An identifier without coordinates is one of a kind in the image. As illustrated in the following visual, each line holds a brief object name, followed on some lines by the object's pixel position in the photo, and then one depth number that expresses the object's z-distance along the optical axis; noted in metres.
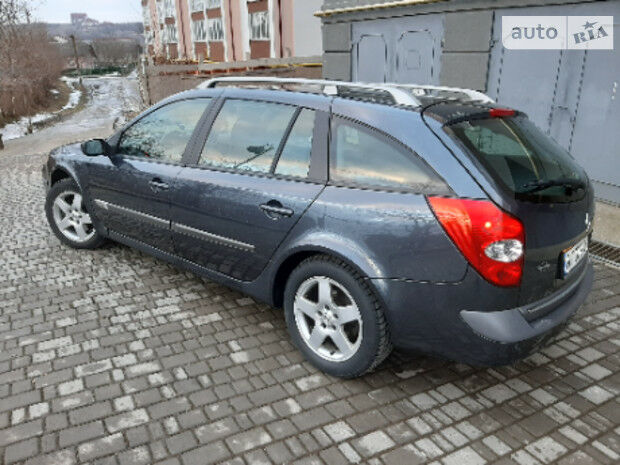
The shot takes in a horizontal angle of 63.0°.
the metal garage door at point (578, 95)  6.42
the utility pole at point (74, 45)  82.90
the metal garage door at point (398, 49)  8.65
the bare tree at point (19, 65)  33.78
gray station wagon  2.46
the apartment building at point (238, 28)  24.20
